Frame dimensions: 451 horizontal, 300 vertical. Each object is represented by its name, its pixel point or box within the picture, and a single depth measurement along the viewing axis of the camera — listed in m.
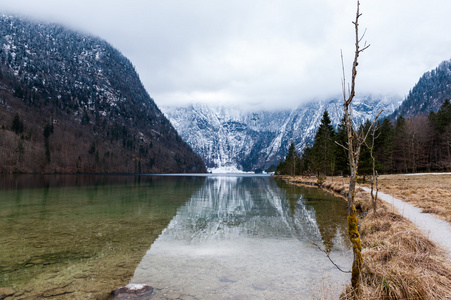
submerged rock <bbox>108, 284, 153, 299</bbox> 6.71
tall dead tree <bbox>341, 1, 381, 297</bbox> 4.66
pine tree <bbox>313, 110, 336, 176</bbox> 60.75
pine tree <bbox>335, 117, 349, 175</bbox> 50.47
